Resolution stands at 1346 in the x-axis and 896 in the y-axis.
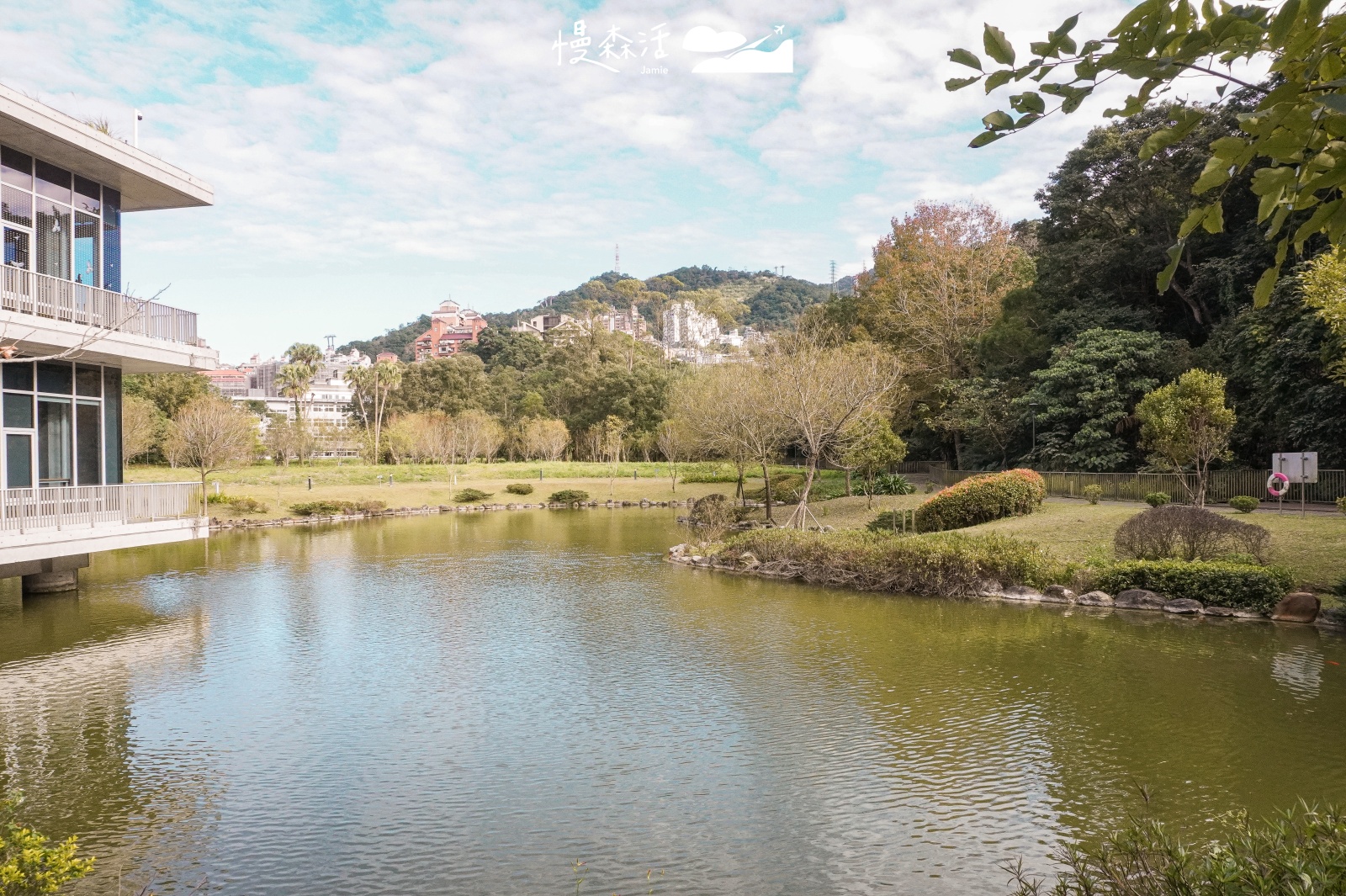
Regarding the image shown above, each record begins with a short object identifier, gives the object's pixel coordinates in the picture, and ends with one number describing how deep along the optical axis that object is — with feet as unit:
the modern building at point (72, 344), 47.03
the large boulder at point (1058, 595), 53.72
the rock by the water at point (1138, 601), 50.67
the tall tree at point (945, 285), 137.18
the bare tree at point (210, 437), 118.52
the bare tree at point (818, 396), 79.82
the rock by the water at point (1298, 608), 46.03
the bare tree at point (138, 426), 142.41
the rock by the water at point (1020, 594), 55.11
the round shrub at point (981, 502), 79.51
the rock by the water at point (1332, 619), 44.88
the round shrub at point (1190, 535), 52.95
